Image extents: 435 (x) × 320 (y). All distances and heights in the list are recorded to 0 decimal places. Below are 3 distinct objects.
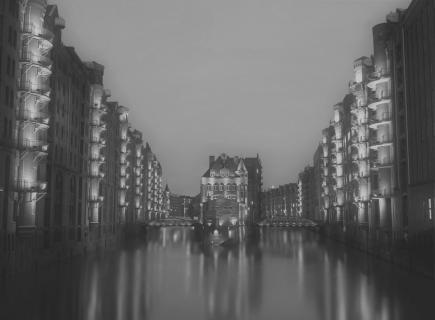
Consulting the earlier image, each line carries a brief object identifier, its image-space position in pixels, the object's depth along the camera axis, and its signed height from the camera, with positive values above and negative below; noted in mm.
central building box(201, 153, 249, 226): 182000 -1736
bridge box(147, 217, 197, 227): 143125 -4932
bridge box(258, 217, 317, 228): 142788 -5167
